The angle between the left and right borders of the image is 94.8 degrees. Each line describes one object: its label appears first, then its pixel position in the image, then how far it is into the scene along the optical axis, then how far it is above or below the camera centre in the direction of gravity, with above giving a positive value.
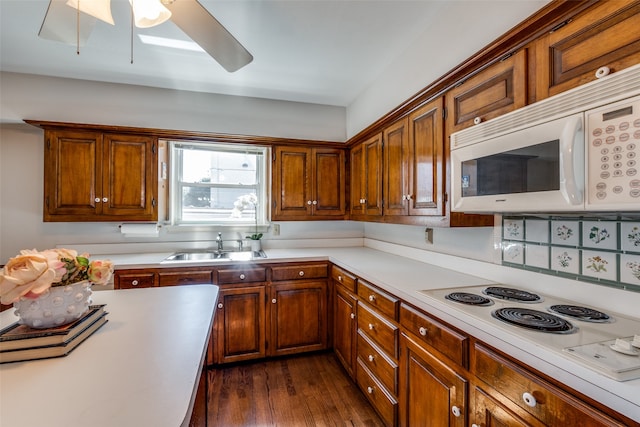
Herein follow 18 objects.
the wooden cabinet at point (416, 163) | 1.71 +0.34
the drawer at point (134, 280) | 2.33 -0.54
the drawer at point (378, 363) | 1.66 -0.93
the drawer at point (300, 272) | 2.64 -0.53
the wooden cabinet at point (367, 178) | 2.46 +0.33
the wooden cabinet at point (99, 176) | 2.50 +0.32
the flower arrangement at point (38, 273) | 0.82 -0.18
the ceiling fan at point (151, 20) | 1.28 +0.90
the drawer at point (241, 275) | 2.52 -0.53
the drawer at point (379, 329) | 1.66 -0.72
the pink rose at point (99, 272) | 1.01 -0.20
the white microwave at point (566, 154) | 0.85 +0.22
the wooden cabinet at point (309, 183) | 3.02 +0.32
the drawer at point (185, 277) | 2.41 -0.53
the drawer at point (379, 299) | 1.66 -0.53
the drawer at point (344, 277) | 2.24 -0.52
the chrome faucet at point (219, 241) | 3.02 -0.28
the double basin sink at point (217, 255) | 2.84 -0.41
